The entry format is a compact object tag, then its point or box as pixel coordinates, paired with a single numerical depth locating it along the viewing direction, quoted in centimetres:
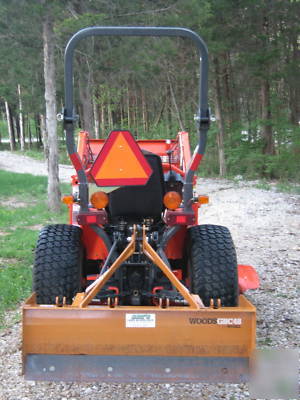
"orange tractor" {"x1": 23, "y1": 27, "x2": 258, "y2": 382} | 314
